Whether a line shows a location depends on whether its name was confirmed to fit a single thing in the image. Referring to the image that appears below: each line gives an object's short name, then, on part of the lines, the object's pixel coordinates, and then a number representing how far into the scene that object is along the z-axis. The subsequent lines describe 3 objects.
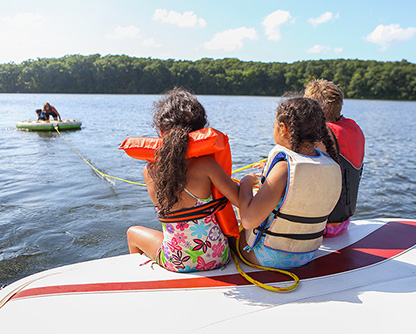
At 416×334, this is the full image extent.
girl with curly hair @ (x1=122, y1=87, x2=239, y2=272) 1.94
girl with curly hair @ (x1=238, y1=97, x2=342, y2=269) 1.93
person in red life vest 2.78
